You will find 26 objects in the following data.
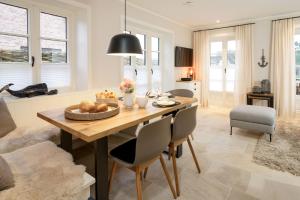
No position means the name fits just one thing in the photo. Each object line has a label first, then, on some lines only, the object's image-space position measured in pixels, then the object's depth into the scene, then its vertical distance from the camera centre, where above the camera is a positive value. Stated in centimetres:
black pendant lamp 212 +48
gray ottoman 323 -47
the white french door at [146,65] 439 +58
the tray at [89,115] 166 -21
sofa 123 -54
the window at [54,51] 293 +60
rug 245 -87
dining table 144 -28
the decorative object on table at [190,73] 625 +52
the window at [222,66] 576 +72
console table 480 -17
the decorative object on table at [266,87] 501 +8
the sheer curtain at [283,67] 476 +55
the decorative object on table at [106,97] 221 -8
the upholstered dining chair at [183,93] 333 -5
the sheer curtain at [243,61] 527 +77
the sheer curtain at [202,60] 603 +91
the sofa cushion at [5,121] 205 -32
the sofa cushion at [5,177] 118 -52
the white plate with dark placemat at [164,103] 224 -15
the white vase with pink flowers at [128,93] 218 -3
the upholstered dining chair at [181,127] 198 -38
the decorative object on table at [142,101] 216 -12
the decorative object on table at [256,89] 506 +3
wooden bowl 219 -12
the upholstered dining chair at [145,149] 156 -51
